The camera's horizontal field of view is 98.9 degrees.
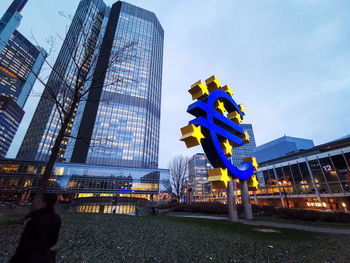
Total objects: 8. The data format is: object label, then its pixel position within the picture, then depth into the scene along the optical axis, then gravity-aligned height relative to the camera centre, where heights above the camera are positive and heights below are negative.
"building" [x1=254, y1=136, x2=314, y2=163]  181.88 +55.16
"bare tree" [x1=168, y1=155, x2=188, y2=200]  36.11 +5.18
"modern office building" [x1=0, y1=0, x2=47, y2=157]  131.25 +111.39
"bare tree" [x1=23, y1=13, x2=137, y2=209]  7.88 +8.34
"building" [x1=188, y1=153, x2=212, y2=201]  144.62 +21.32
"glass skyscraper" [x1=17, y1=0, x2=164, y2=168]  77.94 +43.80
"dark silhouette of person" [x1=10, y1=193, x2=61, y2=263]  2.30 -0.66
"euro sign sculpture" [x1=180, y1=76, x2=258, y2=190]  9.95 +4.37
